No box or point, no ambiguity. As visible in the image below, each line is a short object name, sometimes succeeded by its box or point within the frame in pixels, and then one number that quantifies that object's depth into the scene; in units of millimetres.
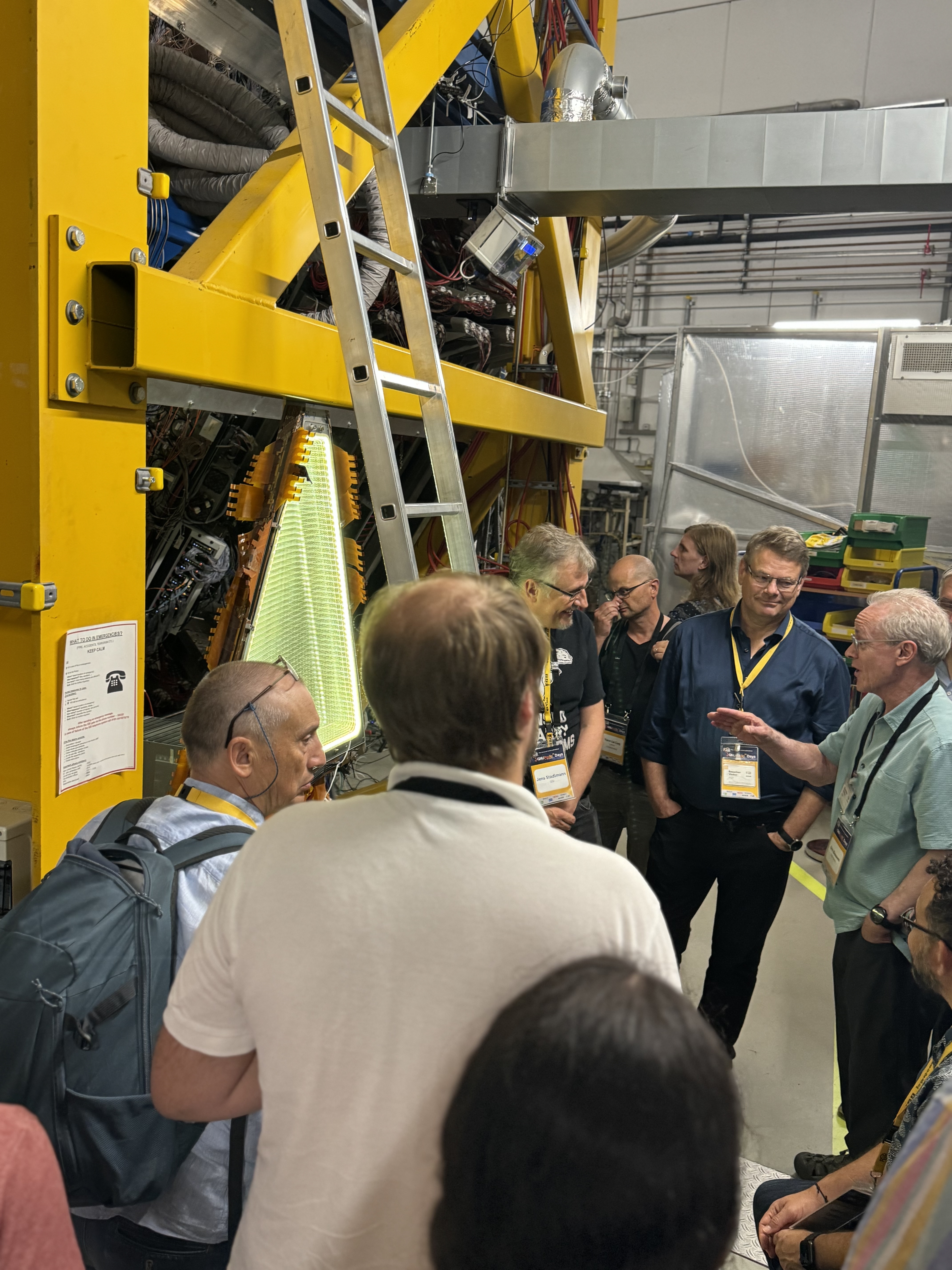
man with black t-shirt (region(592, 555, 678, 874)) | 3502
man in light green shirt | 2293
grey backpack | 1216
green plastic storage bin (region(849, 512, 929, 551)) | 5766
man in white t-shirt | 869
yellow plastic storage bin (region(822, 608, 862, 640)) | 5902
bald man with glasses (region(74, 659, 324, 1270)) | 1389
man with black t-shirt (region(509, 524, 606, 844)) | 2812
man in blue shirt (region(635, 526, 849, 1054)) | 2883
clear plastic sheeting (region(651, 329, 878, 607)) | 6676
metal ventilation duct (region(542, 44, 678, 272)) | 3373
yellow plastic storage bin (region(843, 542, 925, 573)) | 5785
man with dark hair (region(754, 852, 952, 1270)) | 1511
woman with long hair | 3797
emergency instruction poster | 1594
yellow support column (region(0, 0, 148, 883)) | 1450
